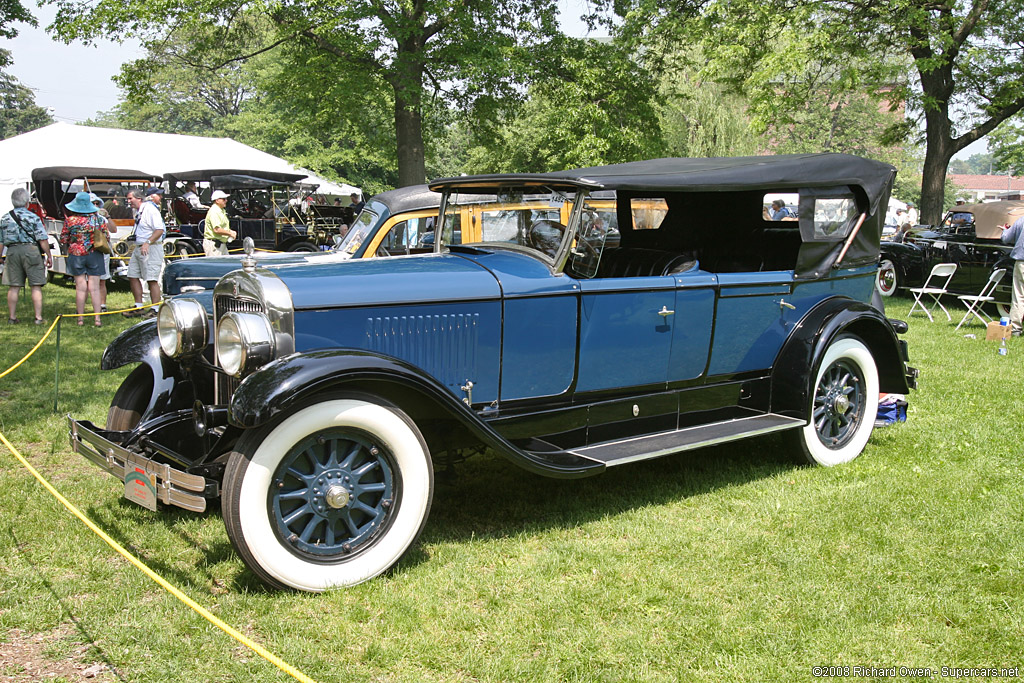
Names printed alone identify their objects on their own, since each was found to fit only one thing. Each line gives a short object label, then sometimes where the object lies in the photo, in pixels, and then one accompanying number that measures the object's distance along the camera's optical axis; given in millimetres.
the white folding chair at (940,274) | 11305
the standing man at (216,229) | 13305
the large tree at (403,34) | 15194
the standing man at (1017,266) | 10116
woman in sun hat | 10469
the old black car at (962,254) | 12133
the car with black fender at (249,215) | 16516
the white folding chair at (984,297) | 10641
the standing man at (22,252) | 10148
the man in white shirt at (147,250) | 10844
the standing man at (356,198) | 30506
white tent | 24203
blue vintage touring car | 3562
